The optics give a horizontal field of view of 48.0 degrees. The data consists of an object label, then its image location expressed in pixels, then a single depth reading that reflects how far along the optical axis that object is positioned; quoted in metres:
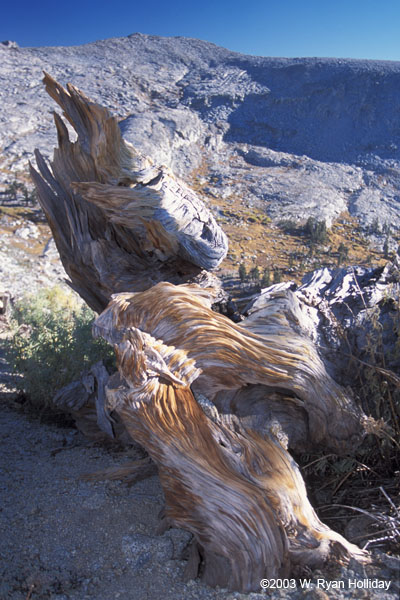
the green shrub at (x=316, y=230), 33.72
